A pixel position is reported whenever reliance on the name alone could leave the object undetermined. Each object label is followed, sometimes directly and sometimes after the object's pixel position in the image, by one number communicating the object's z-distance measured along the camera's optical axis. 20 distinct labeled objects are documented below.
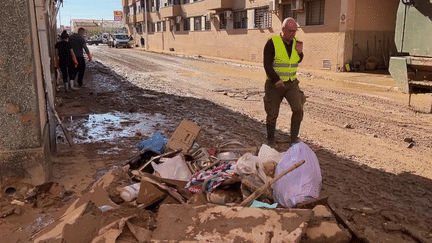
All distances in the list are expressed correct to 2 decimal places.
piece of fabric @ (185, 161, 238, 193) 3.77
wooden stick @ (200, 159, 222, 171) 4.34
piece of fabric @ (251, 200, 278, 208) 3.43
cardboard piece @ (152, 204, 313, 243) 2.80
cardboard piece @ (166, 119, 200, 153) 5.08
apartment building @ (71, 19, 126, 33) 85.97
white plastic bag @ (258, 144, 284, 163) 4.27
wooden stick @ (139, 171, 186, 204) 3.67
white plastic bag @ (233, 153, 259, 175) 3.92
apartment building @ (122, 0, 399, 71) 16.95
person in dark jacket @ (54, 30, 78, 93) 11.05
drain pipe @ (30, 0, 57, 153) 4.61
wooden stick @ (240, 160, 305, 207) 3.27
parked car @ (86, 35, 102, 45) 62.64
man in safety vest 5.38
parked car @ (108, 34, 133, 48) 47.97
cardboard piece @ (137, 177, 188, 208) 3.67
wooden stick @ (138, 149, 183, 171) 4.53
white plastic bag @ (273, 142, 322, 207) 3.63
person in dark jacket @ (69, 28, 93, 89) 11.59
